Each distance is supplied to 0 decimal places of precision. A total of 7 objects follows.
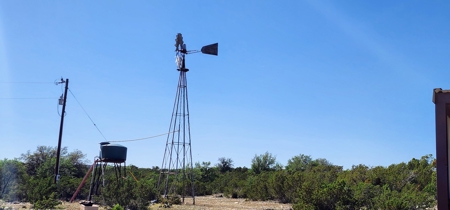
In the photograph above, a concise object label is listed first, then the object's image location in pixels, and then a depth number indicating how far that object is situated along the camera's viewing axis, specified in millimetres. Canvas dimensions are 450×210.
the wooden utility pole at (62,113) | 26047
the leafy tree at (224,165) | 57366
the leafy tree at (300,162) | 51469
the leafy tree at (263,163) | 51159
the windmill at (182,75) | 24386
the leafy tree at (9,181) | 23711
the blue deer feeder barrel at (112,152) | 23219
